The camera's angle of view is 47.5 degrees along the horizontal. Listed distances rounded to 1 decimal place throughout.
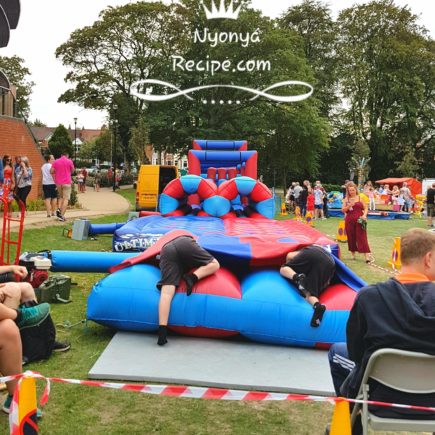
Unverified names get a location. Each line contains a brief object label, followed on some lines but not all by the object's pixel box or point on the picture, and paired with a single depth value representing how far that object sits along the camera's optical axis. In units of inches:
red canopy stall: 1314.0
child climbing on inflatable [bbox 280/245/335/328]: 190.7
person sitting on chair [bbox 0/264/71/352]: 141.9
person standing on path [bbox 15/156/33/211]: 465.1
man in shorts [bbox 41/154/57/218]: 490.3
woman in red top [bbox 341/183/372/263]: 393.7
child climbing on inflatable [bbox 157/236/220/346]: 185.2
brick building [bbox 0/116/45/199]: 608.5
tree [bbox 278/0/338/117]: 1622.8
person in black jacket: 96.2
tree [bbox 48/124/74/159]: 2030.0
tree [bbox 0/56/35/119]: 1931.5
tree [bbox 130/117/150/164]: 1241.9
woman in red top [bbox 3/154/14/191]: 436.0
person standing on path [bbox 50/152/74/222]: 498.3
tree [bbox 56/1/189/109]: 1434.5
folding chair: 95.7
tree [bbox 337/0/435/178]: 1573.6
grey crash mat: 150.9
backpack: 159.8
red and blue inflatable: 181.6
